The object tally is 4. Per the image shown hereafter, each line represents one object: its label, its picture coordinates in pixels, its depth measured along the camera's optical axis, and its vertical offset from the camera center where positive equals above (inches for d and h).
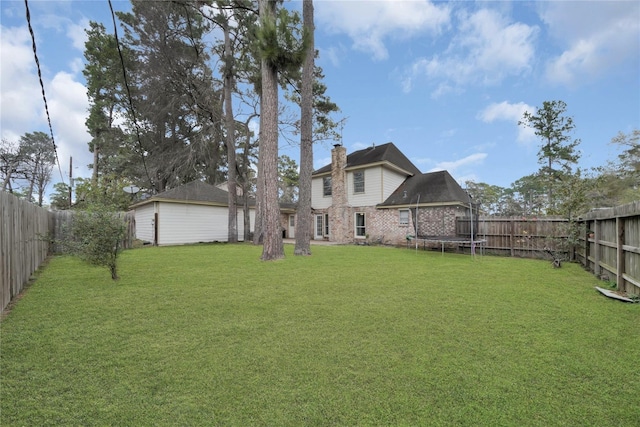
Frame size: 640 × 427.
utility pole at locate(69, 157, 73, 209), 1073.8 +220.4
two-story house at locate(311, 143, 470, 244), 555.2 +53.7
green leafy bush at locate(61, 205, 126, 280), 215.6 -10.3
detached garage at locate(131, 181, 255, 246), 625.0 +15.2
